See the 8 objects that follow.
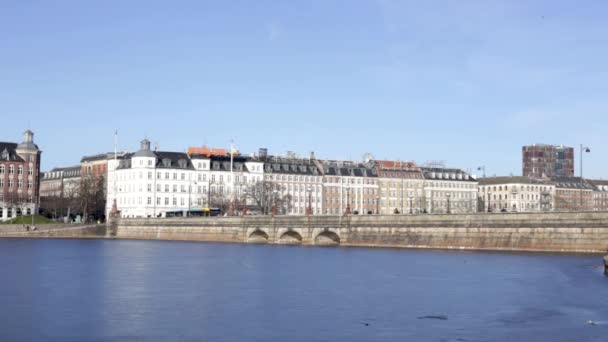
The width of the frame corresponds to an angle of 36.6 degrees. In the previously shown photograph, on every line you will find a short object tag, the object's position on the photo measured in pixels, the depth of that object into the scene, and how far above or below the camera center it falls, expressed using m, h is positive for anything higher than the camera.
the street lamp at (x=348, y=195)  187.45 +6.76
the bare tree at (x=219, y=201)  180.38 +5.22
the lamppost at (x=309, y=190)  194.34 +8.13
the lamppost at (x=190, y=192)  185.50 +7.11
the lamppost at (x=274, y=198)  180.96 +5.92
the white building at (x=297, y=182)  193.62 +9.75
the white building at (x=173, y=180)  181.25 +9.48
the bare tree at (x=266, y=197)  179.25 +6.15
